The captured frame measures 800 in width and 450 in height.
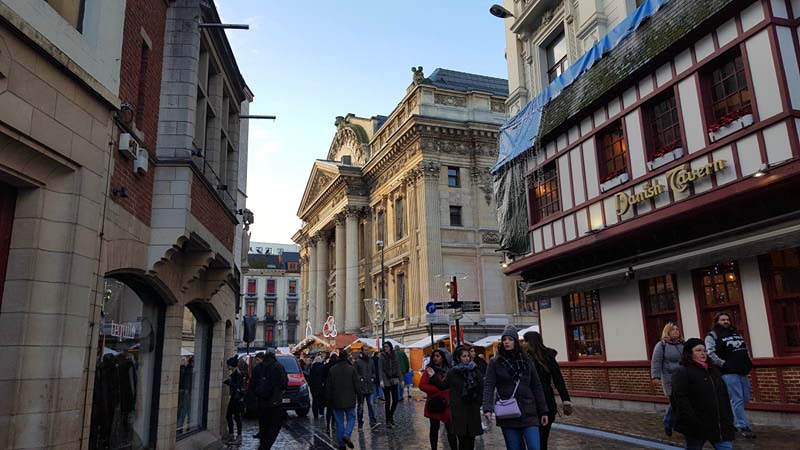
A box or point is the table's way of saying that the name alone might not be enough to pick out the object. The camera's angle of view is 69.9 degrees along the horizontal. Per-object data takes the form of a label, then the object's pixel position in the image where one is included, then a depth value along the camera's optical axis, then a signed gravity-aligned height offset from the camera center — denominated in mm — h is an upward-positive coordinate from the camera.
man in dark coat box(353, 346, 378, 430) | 12781 -696
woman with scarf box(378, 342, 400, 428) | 12992 -636
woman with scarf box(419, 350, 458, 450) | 7707 -627
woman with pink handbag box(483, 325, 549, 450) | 5691 -506
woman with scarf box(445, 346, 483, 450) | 6664 -653
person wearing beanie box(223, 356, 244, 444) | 12305 -955
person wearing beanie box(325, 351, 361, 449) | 9664 -738
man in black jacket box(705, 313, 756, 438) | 8516 -290
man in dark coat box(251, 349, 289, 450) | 8219 -637
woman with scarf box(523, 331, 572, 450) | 6629 -290
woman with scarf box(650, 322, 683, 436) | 8102 -206
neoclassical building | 35094 +9237
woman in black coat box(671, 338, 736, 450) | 5148 -571
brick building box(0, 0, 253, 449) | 4840 +1510
